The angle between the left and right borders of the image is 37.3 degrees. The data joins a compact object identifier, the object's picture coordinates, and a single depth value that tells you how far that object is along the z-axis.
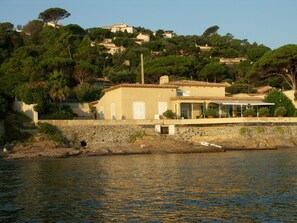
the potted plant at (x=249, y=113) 45.53
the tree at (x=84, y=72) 63.41
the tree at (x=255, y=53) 88.56
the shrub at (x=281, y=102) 49.66
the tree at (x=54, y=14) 113.82
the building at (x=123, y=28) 152.27
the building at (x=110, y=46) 114.36
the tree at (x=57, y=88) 45.22
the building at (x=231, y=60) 97.03
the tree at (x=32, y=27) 97.14
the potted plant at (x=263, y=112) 46.17
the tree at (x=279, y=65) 53.53
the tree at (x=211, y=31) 155.88
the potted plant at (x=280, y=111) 47.03
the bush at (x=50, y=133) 39.53
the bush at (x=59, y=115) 43.94
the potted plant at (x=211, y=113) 46.00
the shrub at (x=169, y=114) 46.31
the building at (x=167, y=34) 156.00
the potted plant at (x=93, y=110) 52.38
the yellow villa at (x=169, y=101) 46.72
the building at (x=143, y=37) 133.35
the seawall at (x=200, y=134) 41.88
